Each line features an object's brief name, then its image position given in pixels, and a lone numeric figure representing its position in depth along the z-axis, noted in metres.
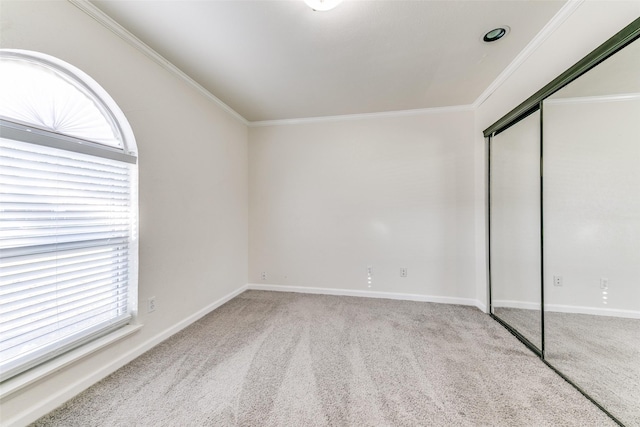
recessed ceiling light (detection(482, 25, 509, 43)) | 1.75
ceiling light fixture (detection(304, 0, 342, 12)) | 1.37
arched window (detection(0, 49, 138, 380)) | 1.30
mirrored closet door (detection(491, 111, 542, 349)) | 1.95
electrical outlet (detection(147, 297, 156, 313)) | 2.01
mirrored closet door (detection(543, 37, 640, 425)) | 1.26
